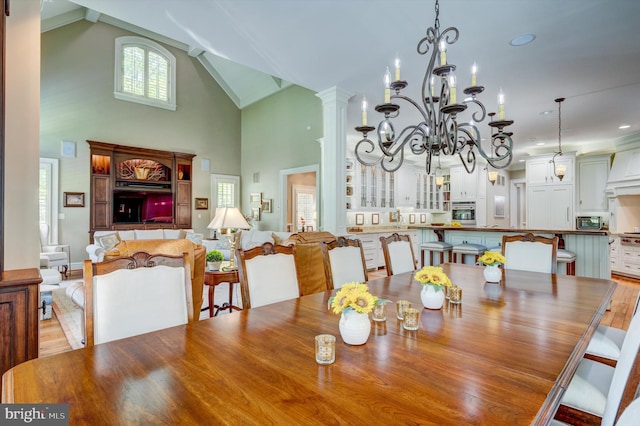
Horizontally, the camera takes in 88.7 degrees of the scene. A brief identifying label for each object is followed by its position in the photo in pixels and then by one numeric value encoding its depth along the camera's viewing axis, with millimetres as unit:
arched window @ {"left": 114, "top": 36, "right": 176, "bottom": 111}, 7652
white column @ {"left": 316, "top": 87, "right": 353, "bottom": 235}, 4488
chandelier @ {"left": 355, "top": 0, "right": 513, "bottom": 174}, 2012
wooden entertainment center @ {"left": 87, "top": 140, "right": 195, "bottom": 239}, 7285
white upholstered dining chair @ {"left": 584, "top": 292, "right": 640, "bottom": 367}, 1672
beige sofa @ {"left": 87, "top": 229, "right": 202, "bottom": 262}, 5621
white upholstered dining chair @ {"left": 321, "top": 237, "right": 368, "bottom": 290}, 2355
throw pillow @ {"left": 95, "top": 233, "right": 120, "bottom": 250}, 5449
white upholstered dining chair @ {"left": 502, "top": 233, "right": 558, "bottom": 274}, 2826
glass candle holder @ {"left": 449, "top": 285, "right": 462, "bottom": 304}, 1767
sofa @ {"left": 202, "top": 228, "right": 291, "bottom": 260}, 6077
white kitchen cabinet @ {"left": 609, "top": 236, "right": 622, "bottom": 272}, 6414
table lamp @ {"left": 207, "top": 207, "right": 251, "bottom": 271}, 3386
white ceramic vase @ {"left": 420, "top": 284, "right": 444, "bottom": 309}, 1634
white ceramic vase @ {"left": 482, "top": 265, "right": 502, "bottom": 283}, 2232
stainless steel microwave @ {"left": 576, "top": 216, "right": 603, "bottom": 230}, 7391
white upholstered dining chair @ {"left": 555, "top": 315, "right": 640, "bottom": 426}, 910
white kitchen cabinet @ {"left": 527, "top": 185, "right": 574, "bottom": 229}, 7449
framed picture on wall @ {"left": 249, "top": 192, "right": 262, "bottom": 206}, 8283
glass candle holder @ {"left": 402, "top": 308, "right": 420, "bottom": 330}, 1344
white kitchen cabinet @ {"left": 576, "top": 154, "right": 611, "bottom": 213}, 7293
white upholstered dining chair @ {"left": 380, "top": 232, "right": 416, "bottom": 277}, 2783
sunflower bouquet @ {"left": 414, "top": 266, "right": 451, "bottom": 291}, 1596
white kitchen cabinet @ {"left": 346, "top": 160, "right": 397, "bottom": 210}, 7137
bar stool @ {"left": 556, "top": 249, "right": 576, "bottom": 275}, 3822
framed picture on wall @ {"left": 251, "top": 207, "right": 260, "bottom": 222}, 8320
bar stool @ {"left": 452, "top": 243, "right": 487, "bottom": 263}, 4453
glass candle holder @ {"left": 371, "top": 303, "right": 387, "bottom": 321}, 1454
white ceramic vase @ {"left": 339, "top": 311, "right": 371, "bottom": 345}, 1169
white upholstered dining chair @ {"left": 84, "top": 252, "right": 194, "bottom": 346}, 1365
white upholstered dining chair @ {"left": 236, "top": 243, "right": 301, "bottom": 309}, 1877
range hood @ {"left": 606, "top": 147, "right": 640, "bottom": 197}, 6359
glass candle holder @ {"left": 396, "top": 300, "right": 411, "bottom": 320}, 1489
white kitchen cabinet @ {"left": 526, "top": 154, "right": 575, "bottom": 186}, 7477
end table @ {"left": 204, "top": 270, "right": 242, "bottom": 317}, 3252
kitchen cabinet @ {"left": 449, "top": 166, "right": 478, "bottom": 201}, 8953
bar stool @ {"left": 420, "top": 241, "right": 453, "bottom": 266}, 4801
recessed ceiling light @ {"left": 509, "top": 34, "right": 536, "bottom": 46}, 3061
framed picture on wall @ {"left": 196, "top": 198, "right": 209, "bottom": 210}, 8680
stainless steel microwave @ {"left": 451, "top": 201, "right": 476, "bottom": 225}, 8953
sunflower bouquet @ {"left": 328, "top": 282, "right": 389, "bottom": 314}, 1162
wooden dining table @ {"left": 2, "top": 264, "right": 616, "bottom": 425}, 790
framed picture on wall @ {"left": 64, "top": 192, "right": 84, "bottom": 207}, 6871
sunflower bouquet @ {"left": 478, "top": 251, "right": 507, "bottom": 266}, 2203
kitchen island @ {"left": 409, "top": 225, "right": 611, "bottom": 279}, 3836
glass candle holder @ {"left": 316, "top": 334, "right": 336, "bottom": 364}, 1047
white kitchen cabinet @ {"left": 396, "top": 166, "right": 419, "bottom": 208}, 8195
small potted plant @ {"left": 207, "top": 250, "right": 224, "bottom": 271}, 3477
